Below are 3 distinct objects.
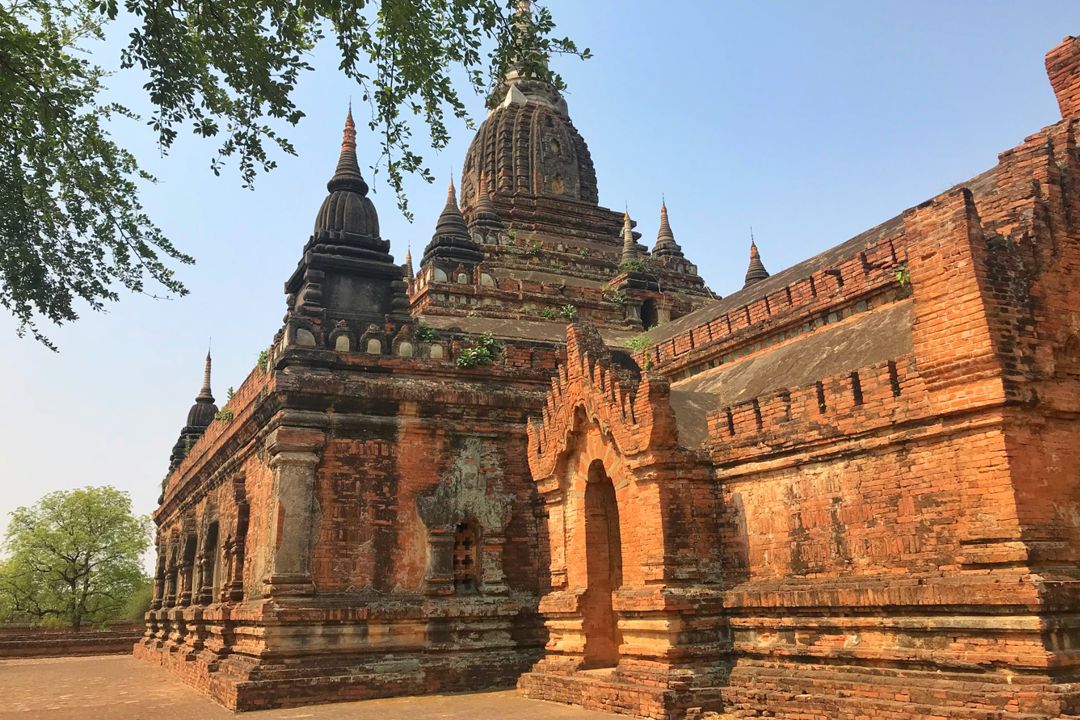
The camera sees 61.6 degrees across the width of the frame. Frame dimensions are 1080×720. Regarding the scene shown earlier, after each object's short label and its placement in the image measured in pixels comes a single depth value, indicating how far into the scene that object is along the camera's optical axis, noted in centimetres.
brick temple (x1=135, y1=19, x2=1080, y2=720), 902
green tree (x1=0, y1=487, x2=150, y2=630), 4522
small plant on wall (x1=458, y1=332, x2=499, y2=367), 1664
